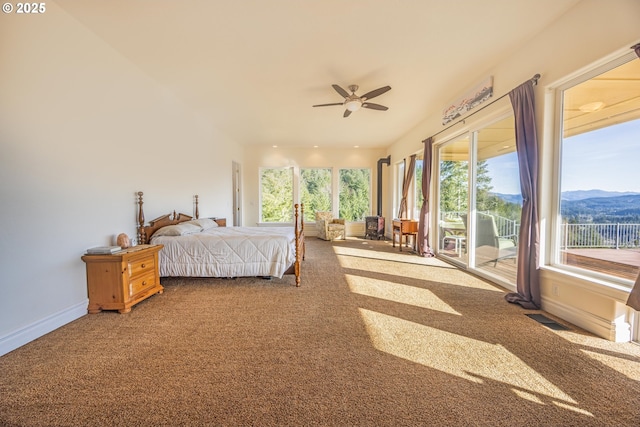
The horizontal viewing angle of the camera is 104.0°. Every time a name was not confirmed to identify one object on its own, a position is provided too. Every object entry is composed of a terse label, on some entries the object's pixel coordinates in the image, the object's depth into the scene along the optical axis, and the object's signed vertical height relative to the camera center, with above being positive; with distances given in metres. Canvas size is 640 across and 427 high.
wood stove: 7.62 -0.57
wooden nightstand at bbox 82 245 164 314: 2.52 -0.74
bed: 3.42 -0.63
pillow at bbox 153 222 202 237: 3.54 -0.31
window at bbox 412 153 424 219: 6.08 +0.54
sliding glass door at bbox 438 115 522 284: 3.29 +0.14
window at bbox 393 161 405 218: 7.38 +0.71
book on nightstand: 2.53 -0.42
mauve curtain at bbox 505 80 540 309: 2.66 +0.05
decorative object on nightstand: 2.84 -0.36
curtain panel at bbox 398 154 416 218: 6.30 +0.67
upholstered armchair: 7.45 -0.55
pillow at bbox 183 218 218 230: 4.29 -0.25
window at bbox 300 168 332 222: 8.17 +0.58
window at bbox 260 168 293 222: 8.09 +0.48
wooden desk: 5.84 -0.46
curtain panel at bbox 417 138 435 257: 5.18 +0.18
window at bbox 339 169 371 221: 8.28 +0.49
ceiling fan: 3.52 +1.66
